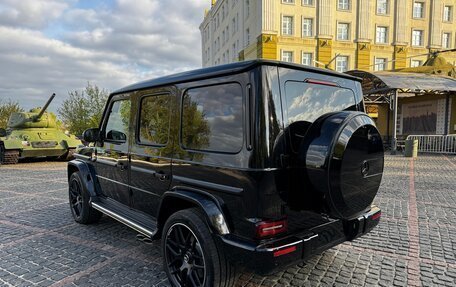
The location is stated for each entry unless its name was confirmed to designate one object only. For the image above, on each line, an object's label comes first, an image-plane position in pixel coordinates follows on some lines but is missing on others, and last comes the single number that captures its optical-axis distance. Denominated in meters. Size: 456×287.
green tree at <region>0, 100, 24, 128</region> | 25.09
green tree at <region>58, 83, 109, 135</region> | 23.27
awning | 14.32
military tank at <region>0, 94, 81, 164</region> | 12.23
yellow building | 30.30
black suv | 2.33
